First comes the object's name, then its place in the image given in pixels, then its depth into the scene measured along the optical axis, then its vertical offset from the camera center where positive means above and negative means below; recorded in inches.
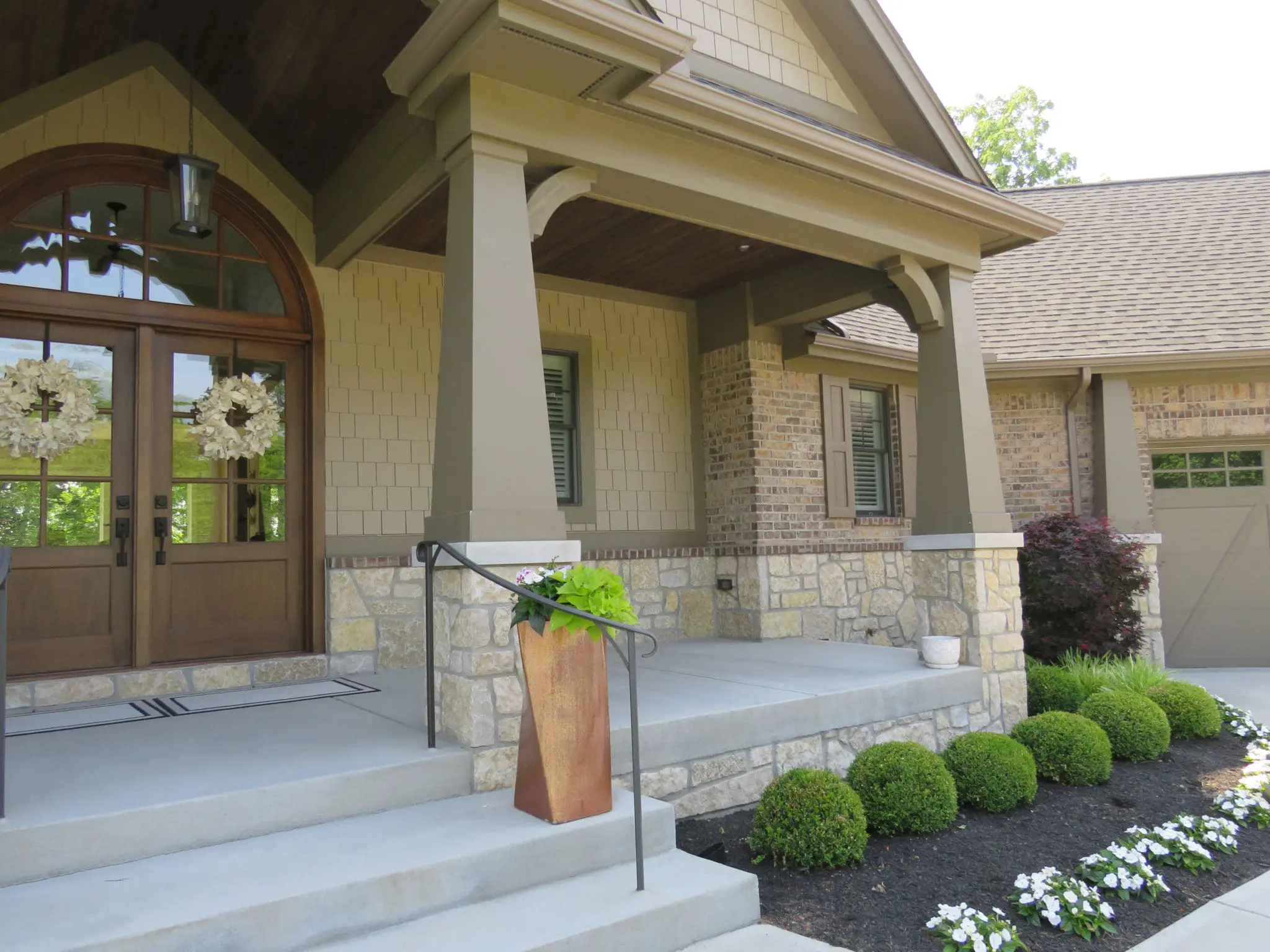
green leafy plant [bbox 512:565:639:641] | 137.0 -10.2
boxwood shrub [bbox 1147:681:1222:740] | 247.1 -53.6
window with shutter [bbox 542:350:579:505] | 287.6 +36.6
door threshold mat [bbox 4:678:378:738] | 178.1 -35.3
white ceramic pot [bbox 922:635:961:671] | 232.8 -33.2
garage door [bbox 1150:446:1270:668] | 379.9 -21.7
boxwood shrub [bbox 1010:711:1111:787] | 208.4 -53.3
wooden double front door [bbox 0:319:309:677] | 199.9 +4.8
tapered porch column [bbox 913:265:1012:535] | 247.0 +25.7
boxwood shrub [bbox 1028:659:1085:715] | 259.4 -49.4
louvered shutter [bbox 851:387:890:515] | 351.9 +28.4
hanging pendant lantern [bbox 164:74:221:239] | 203.0 +79.2
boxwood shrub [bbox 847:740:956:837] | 171.6 -51.1
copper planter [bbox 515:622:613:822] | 135.2 -30.4
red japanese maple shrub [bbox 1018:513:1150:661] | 310.3 -25.2
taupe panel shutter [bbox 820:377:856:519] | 326.3 +27.7
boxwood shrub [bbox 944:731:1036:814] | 188.2 -52.8
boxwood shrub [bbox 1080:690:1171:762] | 226.7 -52.3
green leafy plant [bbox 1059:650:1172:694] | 262.5 -46.5
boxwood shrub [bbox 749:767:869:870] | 153.8 -51.5
